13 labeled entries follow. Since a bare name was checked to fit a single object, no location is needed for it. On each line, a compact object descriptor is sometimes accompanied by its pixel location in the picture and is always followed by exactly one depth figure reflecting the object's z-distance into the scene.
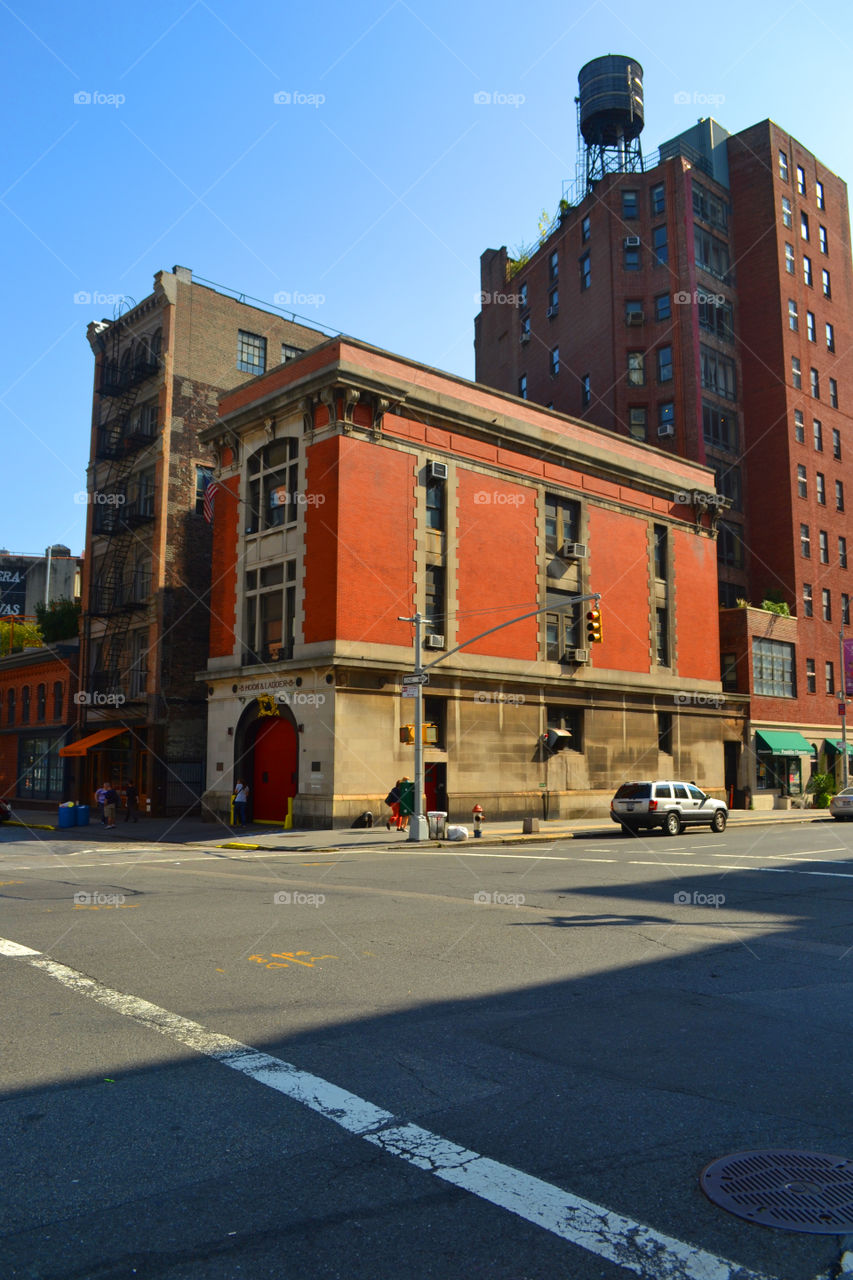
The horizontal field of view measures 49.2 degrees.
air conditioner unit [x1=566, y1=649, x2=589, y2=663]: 39.53
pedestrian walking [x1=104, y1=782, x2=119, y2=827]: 35.09
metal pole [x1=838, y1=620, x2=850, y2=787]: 50.50
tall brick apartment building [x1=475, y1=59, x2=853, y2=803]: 53.03
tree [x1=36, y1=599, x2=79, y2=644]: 62.09
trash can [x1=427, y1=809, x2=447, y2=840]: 28.55
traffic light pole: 27.58
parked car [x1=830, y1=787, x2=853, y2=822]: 38.00
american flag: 38.69
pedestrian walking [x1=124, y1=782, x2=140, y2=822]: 37.53
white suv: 30.95
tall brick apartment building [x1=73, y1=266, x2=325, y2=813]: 40.84
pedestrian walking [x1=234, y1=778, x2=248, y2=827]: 34.47
